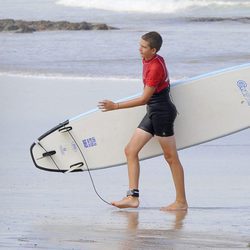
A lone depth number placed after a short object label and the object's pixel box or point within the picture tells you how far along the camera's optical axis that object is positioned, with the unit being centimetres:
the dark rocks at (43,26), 5809
